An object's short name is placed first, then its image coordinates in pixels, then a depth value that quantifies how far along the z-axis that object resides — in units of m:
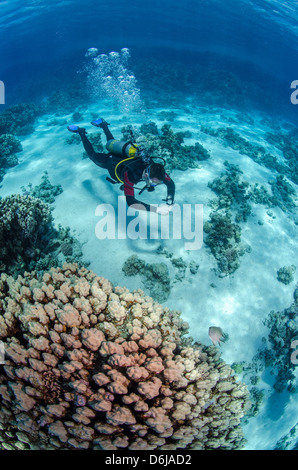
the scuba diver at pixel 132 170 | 4.72
